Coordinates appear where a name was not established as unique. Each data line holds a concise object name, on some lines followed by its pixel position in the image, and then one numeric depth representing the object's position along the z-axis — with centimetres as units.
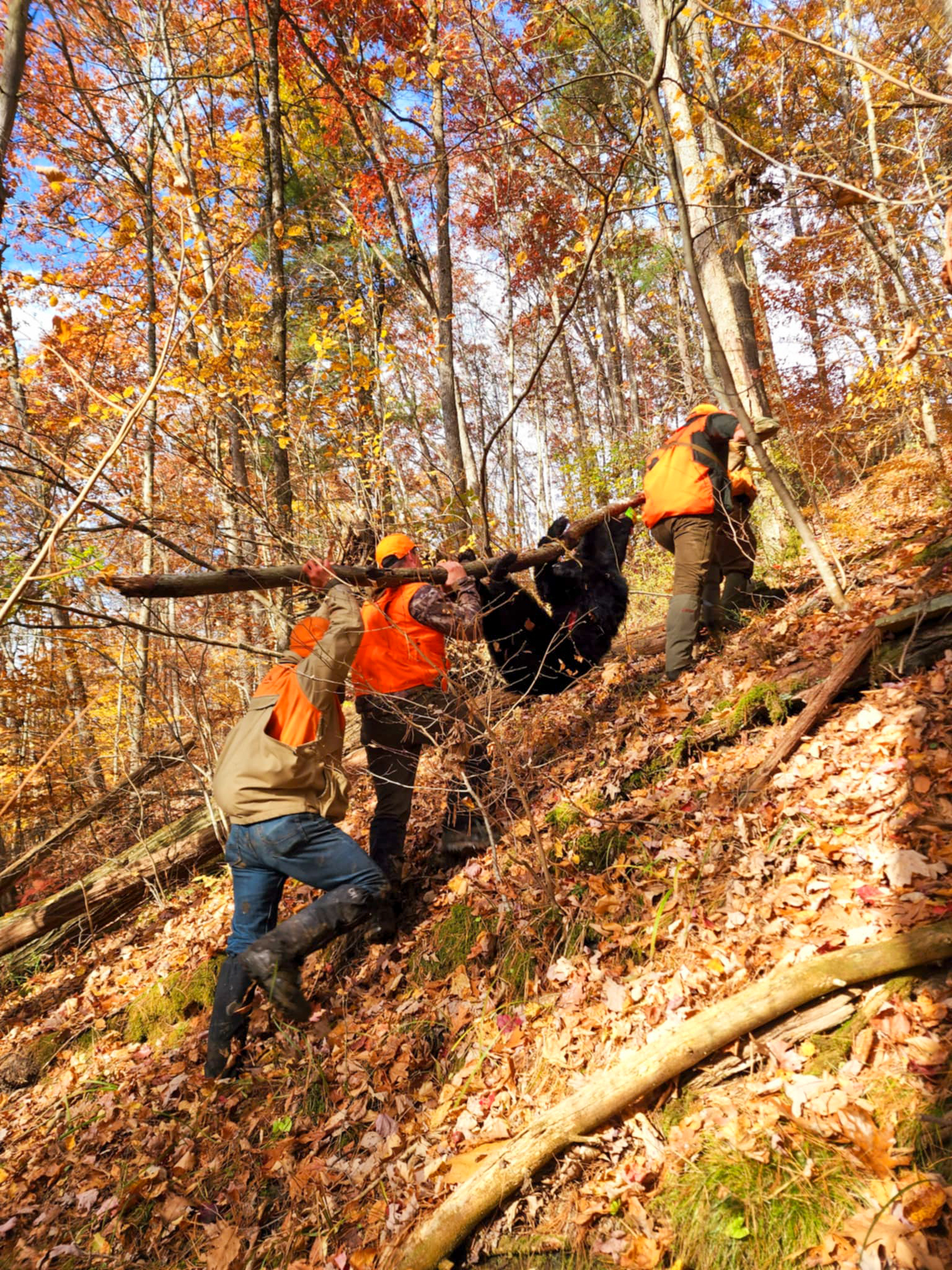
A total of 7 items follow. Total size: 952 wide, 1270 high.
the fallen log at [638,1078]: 234
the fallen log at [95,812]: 652
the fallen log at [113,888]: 580
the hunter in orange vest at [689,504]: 484
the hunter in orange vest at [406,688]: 410
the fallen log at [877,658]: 356
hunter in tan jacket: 345
